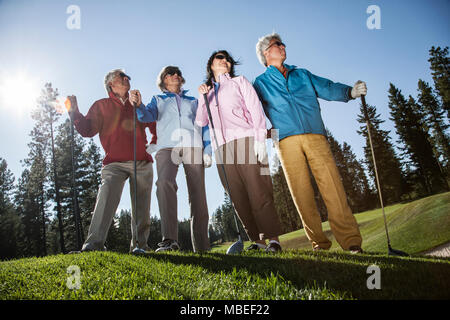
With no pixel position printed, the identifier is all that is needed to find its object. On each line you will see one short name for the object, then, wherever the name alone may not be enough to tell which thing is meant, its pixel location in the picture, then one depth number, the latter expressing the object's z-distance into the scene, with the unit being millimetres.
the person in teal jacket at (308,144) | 3969
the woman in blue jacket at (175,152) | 4617
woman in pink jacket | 3931
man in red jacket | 4562
